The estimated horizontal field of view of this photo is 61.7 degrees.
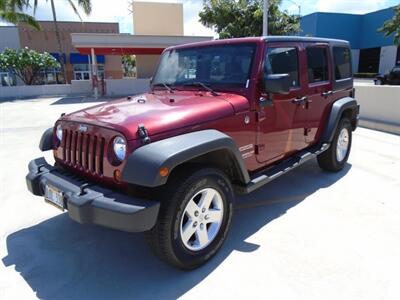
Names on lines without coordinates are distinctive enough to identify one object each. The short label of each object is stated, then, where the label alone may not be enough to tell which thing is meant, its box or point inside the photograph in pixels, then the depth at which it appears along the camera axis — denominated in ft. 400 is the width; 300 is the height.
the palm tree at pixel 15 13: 79.15
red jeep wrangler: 8.37
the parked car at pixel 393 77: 64.03
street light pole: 41.22
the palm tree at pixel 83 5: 82.58
